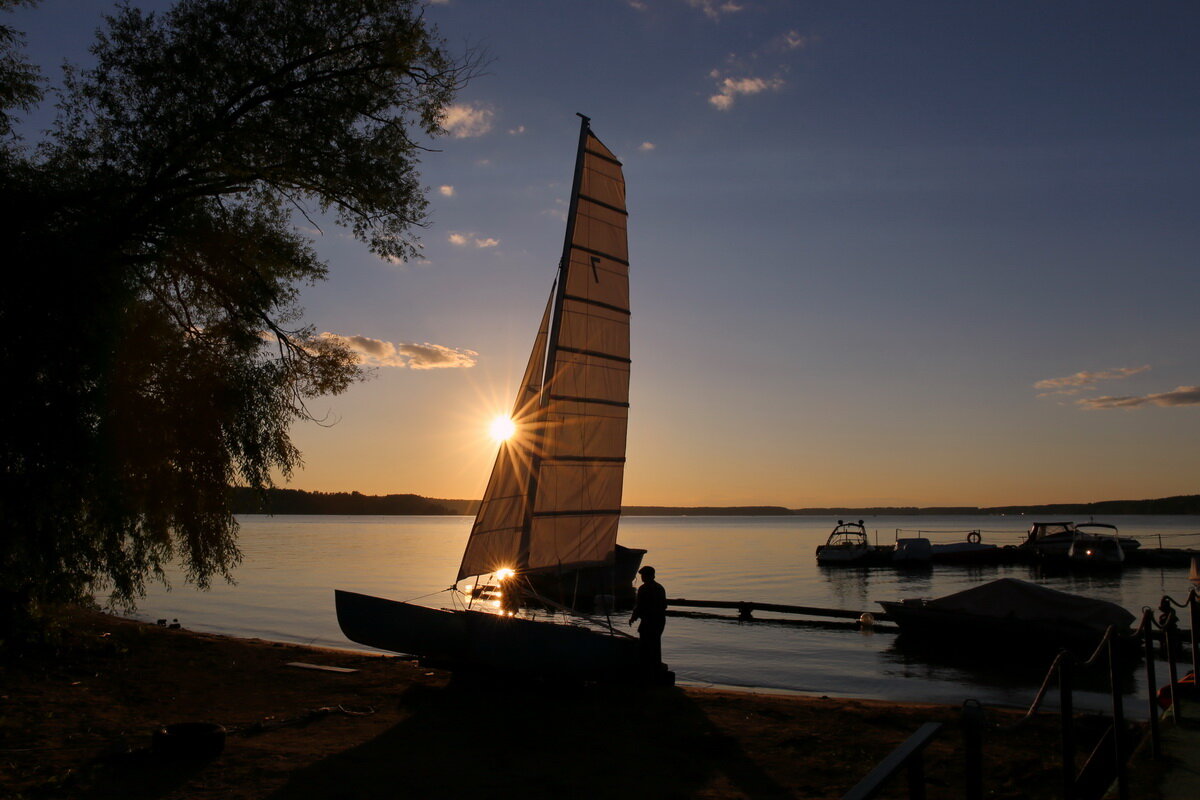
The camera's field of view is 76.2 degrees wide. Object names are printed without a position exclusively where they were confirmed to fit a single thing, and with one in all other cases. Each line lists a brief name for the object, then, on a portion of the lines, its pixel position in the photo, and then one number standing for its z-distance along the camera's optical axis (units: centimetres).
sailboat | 1399
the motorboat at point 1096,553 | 6341
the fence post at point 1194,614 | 1044
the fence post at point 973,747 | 416
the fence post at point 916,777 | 370
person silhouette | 1475
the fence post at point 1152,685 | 768
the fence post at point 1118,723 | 648
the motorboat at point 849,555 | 7281
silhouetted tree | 1004
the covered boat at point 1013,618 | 2308
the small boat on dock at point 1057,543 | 6681
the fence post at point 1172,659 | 930
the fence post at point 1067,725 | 689
